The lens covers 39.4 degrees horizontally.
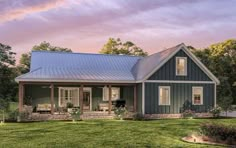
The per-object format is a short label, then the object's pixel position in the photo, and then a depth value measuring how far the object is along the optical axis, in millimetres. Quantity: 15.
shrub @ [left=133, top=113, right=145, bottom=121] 22781
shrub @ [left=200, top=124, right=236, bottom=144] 12305
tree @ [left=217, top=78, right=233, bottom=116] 39097
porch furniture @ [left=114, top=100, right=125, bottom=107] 26969
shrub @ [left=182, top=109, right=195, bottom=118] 23828
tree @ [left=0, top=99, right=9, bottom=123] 21109
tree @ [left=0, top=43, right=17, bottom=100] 43094
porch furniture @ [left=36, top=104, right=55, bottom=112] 24266
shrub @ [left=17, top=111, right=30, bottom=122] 20728
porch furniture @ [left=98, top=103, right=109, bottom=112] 26672
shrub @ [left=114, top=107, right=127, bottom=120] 22305
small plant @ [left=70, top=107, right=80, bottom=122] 21406
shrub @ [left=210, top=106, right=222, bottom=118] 24830
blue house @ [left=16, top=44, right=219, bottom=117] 24141
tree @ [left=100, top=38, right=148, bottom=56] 52119
